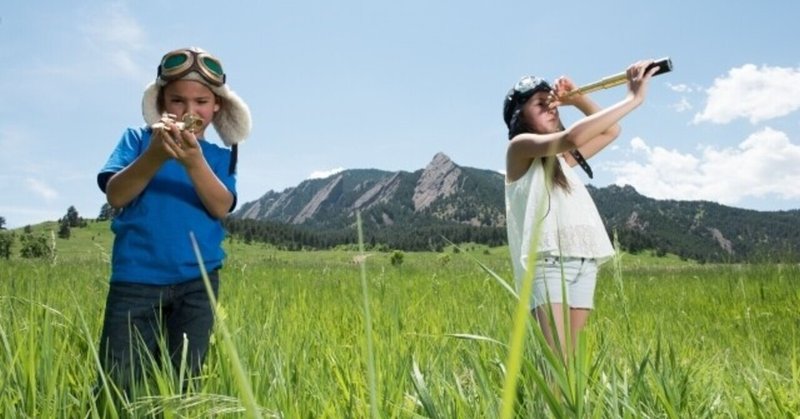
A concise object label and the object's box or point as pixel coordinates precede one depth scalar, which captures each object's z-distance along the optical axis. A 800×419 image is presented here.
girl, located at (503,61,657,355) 3.10
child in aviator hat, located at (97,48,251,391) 2.60
